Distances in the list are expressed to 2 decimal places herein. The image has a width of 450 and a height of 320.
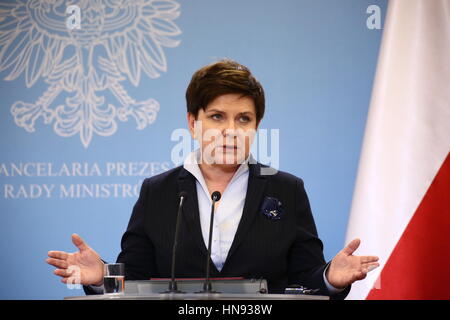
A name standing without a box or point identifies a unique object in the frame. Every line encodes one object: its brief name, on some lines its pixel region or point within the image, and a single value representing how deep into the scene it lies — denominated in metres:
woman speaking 5.54
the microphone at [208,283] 4.02
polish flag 7.11
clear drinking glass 4.57
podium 4.16
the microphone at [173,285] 4.06
